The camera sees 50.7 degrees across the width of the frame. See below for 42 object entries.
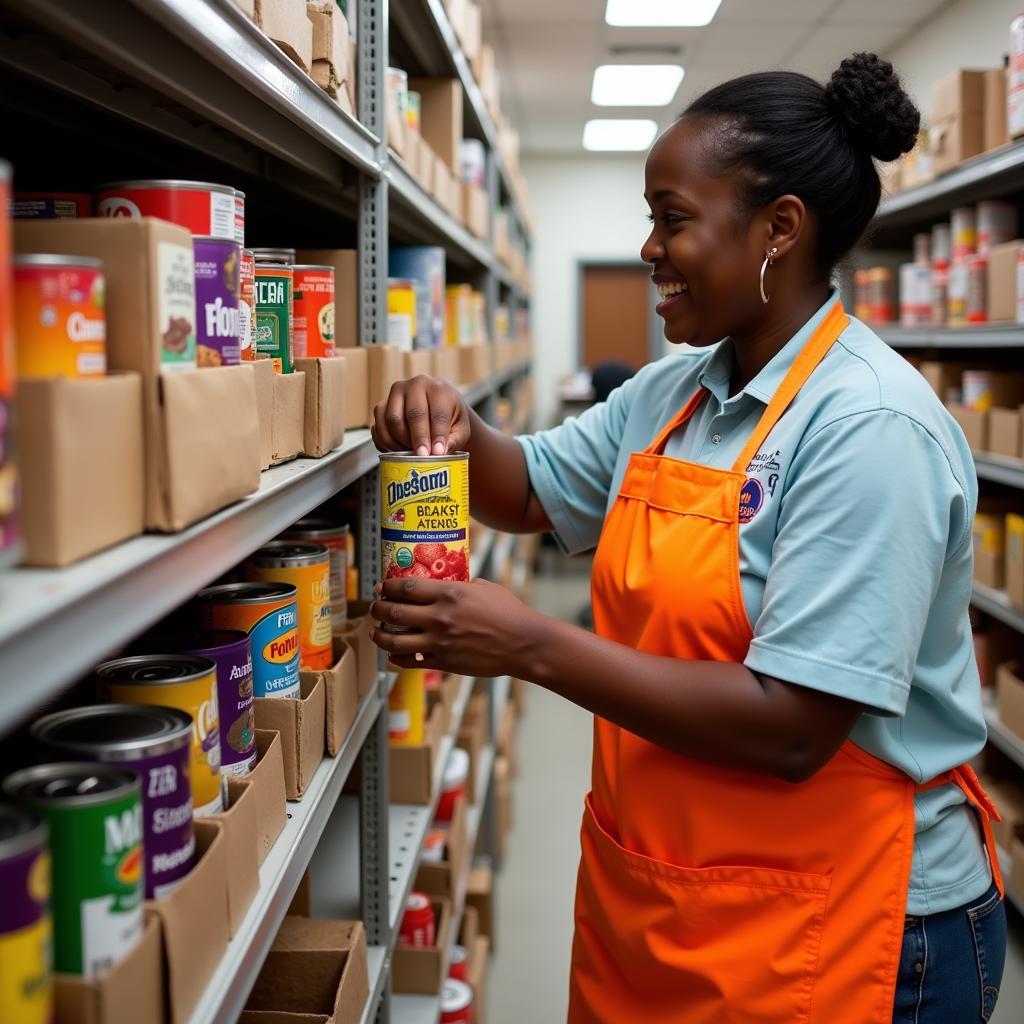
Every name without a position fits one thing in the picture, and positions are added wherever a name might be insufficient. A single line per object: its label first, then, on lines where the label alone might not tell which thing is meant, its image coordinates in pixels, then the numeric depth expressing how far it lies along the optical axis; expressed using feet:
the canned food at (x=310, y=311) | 4.72
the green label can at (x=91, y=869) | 2.32
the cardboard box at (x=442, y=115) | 9.38
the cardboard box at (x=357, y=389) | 5.37
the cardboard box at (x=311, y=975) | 4.99
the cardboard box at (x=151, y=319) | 2.59
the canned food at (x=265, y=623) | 4.11
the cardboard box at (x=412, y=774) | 7.38
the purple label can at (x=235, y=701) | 3.65
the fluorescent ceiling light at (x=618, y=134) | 27.98
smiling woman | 4.05
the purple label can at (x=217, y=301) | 3.06
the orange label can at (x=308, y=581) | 4.62
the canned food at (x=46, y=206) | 3.50
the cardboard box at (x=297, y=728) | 4.25
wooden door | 33.17
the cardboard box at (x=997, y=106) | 11.03
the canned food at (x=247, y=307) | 3.69
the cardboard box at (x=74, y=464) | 2.15
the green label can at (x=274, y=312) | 4.21
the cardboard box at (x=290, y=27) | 3.75
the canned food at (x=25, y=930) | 2.01
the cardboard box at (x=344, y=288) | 5.72
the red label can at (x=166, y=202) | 3.13
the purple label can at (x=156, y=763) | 2.65
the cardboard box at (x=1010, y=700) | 10.54
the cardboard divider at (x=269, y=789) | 3.72
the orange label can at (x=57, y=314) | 2.22
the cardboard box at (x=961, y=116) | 11.68
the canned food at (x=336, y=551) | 5.56
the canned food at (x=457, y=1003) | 8.15
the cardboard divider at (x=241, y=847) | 3.18
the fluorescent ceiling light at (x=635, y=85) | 22.74
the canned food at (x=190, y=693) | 3.14
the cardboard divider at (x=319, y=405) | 4.47
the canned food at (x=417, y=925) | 7.68
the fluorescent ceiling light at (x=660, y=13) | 18.33
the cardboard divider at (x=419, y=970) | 7.40
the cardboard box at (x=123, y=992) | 2.24
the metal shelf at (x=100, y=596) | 1.90
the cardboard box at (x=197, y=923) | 2.60
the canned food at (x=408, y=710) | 7.27
